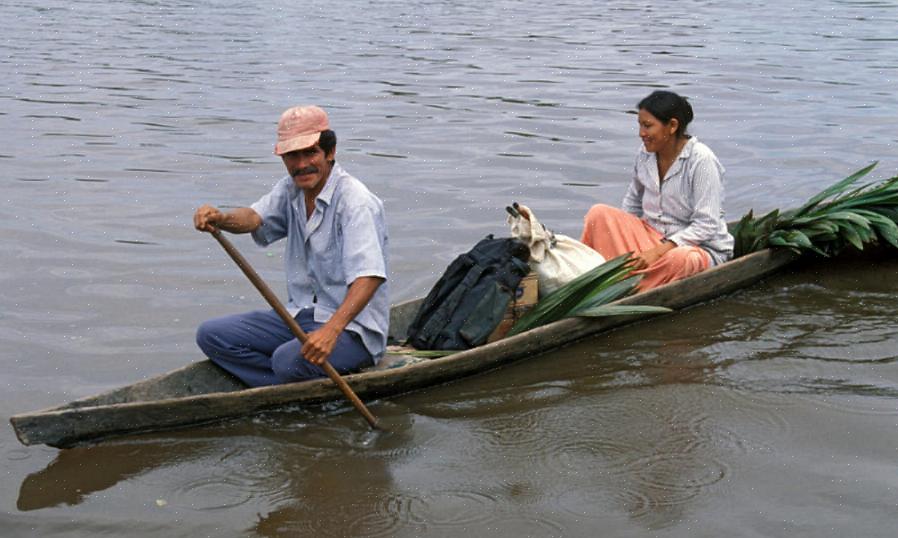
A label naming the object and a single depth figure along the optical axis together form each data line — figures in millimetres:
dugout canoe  9508
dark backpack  11445
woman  12781
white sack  12008
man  9758
